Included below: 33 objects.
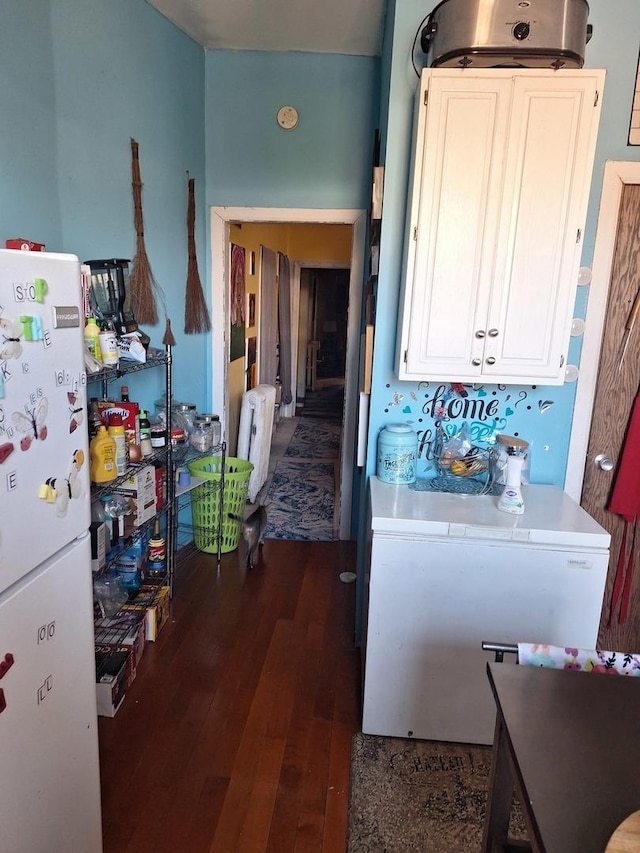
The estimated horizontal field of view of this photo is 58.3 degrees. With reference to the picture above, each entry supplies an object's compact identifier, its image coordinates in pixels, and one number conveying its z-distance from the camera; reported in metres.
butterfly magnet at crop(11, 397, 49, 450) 1.08
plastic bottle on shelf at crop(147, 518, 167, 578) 2.83
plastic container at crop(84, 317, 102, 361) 1.96
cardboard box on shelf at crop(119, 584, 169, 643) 2.55
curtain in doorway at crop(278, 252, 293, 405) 6.91
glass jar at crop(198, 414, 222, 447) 3.11
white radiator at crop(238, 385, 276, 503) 4.29
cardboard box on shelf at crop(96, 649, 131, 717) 2.10
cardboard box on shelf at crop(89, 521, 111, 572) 2.02
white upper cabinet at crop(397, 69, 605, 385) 1.85
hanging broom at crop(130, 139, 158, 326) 2.66
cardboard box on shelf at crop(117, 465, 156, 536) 2.36
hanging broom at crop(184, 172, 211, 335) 3.20
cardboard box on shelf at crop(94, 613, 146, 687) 2.31
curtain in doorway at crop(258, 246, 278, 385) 5.81
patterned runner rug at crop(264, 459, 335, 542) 3.85
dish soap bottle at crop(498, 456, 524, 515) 2.00
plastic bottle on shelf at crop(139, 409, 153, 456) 2.46
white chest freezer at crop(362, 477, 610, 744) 1.87
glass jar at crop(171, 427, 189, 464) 2.81
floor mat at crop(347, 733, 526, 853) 1.68
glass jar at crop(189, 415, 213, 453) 3.04
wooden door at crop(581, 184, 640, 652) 2.21
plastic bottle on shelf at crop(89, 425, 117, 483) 2.04
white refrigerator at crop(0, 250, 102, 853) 1.07
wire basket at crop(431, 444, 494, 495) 2.28
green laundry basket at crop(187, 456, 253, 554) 3.32
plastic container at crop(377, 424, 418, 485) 2.22
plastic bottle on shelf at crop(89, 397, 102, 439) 2.10
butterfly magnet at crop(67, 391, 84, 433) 1.26
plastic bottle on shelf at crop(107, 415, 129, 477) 2.12
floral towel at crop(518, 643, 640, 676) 1.23
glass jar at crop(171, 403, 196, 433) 3.07
